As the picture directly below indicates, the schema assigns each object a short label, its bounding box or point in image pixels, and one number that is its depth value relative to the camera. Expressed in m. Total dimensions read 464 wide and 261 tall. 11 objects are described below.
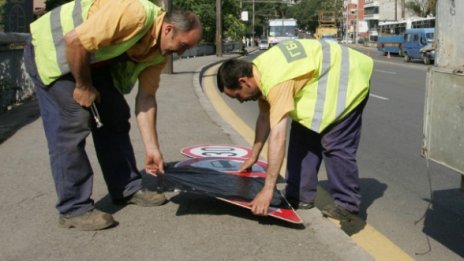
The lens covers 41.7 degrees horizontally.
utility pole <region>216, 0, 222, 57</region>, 36.36
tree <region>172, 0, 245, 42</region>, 40.59
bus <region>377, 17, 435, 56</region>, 37.62
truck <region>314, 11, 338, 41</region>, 62.46
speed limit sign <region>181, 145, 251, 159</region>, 5.40
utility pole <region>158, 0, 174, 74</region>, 16.80
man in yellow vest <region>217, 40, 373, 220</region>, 3.57
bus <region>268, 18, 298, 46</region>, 50.35
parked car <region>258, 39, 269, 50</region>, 61.41
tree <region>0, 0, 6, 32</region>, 11.89
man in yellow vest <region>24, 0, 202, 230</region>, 3.25
